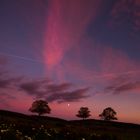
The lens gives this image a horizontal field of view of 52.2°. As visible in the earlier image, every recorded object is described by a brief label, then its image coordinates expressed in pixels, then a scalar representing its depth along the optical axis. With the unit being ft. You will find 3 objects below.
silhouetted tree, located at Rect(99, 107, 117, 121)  181.68
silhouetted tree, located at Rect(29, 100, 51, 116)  167.75
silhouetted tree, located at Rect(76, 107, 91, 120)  185.74
